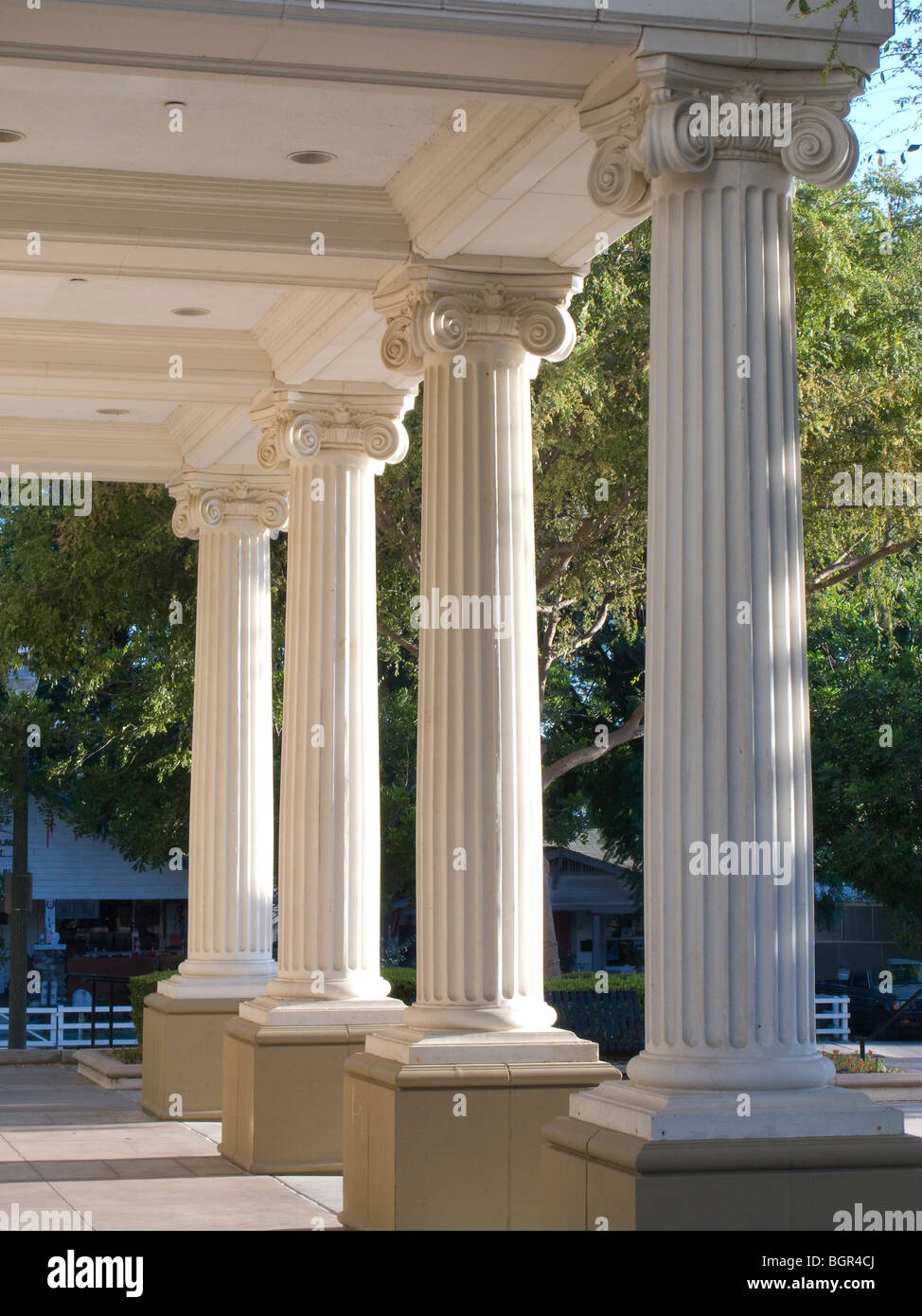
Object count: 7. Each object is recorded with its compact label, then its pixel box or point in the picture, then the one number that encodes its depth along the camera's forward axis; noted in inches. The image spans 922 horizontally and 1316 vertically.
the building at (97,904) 1929.1
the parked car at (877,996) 1324.4
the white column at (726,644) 311.6
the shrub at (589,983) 905.6
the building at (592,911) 2063.2
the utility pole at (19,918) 966.4
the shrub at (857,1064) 833.3
